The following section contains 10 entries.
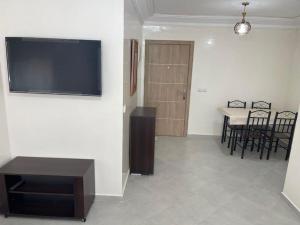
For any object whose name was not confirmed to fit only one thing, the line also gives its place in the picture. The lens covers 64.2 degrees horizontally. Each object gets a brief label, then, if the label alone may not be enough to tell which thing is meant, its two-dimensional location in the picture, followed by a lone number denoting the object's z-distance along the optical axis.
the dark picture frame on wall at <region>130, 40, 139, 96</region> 3.36
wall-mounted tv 2.54
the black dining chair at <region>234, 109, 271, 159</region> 4.28
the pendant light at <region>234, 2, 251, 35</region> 3.59
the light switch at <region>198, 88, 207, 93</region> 5.29
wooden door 5.15
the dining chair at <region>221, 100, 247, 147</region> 4.75
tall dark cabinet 3.43
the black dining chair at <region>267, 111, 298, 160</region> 4.30
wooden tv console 2.51
